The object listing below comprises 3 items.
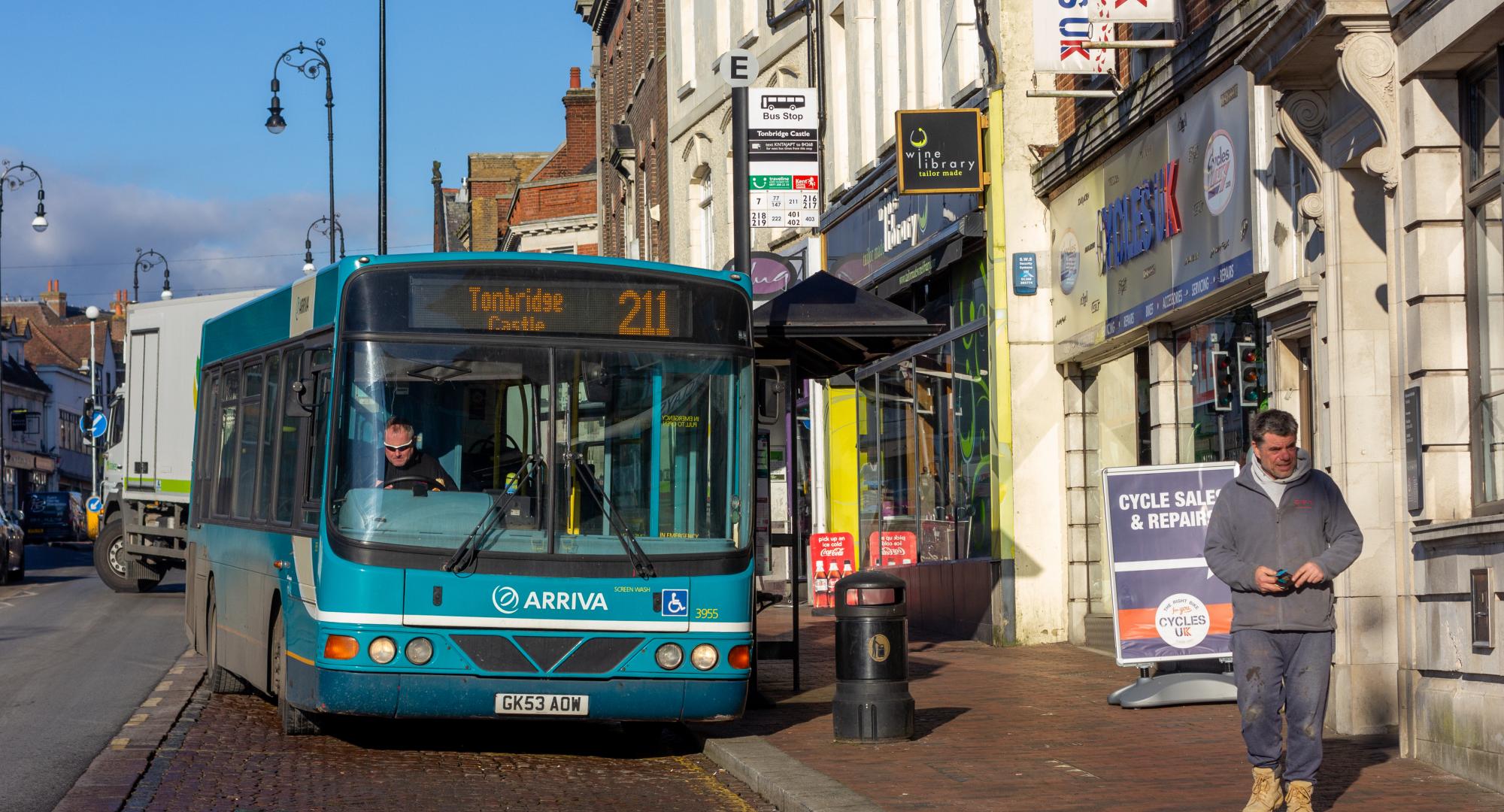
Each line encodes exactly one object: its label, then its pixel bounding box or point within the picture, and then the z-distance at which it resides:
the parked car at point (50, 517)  60.03
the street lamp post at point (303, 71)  39.75
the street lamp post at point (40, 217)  56.78
